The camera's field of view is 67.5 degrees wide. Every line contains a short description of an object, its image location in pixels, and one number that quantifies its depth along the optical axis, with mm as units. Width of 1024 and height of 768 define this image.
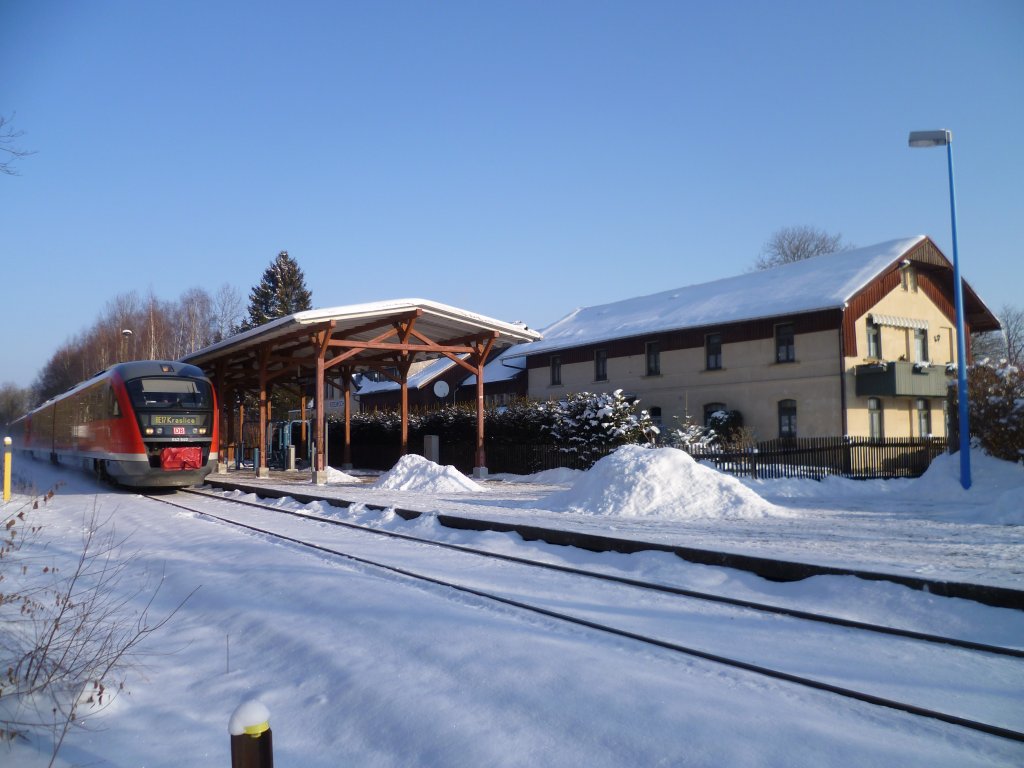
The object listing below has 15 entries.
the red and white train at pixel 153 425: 19328
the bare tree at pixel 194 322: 64875
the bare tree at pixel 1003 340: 58656
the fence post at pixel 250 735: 2666
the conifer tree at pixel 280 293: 69375
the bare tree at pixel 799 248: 61781
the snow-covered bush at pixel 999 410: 17344
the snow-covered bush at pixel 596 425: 23562
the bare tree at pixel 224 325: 68688
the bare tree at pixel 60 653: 4770
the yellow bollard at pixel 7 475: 16784
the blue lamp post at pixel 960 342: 16641
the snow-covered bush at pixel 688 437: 25766
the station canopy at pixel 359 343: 22094
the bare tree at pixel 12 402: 98938
